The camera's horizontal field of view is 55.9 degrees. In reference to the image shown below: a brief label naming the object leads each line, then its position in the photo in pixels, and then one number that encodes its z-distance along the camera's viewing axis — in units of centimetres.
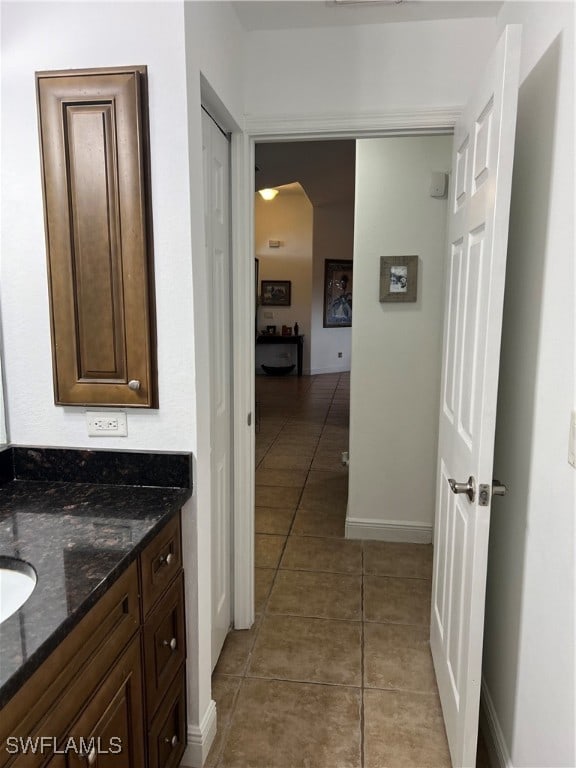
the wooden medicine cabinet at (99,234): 144
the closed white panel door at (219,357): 186
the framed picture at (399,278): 296
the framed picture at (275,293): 952
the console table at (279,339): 935
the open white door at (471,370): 134
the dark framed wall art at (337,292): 949
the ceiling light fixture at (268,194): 802
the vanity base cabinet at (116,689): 91
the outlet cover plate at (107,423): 161
